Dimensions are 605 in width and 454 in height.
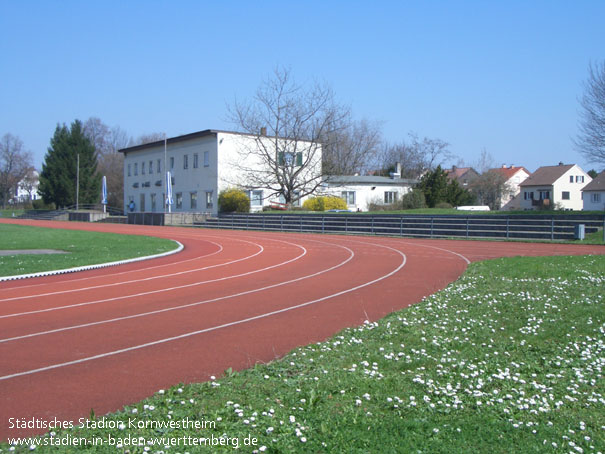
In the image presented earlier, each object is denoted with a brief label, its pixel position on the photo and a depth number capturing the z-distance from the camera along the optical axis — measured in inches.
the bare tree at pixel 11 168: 3713.1
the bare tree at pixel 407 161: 2999.5
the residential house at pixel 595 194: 2677.2
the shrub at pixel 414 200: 1760.6
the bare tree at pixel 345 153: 2022.8
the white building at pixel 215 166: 1984.5
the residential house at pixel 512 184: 2844.5
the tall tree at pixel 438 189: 1876.2
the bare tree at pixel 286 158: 1914.4
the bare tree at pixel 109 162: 3420.3
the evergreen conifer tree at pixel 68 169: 2883.9
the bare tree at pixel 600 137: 1183.1
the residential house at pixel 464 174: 2920.8
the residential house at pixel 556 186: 3137.3
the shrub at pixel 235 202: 1872.5
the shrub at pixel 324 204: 1861.5
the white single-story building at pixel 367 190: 2172.9
